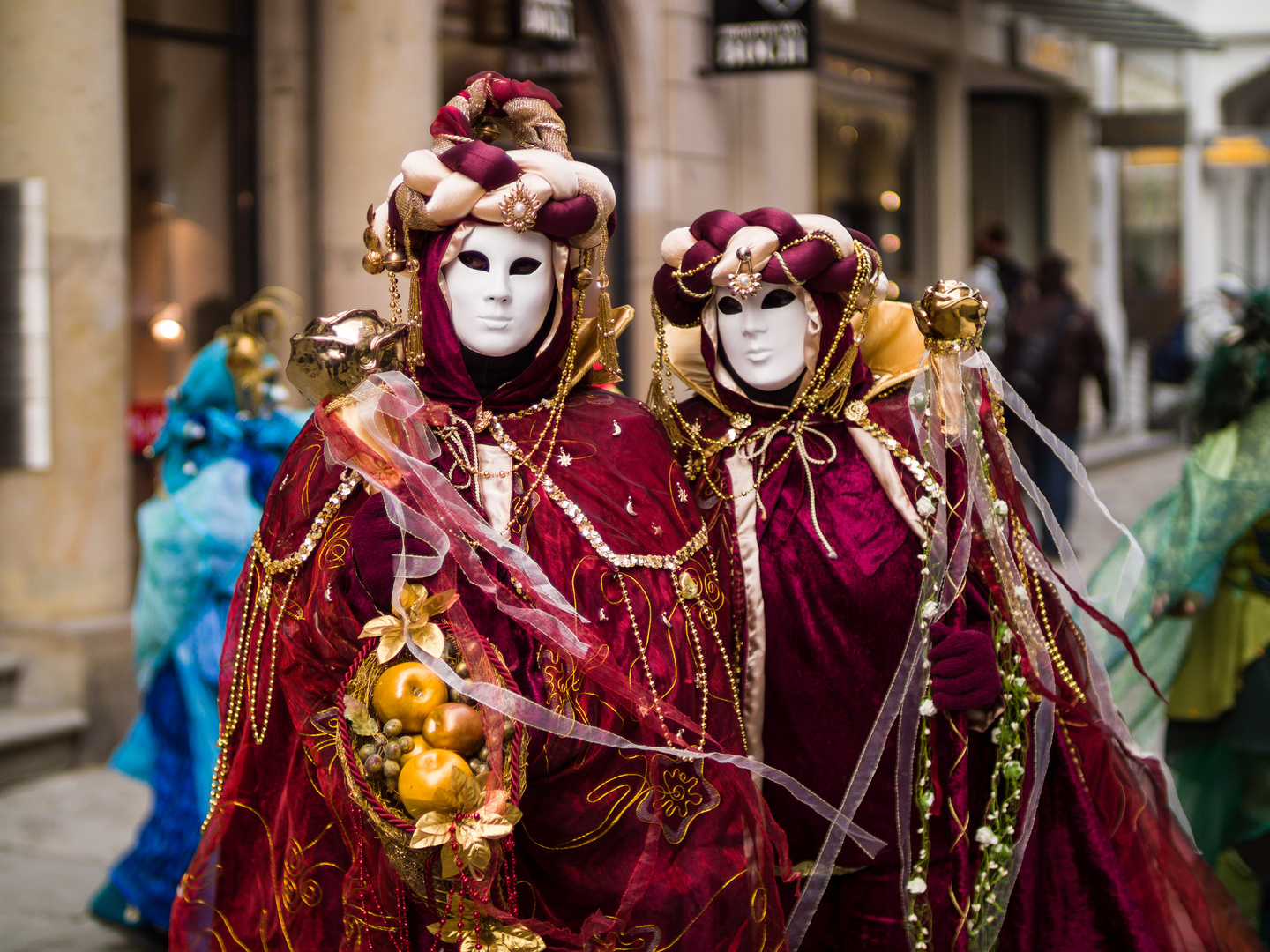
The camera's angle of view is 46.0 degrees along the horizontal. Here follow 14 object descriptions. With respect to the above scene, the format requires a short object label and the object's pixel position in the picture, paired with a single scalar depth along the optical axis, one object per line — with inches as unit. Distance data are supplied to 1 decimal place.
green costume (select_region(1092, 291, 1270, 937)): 146.4
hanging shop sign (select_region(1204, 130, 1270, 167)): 752.3
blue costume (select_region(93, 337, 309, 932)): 152.6
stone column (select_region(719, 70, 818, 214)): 340.5
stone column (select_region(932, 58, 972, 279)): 502.3
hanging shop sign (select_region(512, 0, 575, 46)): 278.1
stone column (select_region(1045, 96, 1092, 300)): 621.3
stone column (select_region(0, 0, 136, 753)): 209.8
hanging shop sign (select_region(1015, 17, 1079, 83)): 535.8
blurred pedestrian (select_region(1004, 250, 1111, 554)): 349.7
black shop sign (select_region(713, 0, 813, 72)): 316.5
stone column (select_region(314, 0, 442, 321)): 247.9
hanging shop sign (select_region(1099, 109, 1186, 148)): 583.2
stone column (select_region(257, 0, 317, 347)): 255.6
